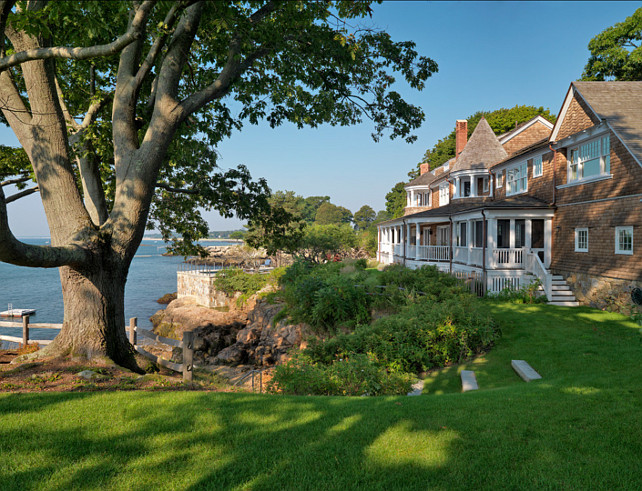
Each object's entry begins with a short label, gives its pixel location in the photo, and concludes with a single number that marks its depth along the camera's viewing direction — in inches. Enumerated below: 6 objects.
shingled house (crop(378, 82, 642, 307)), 597.9
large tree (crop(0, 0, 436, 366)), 279.9
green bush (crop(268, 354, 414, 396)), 326.6
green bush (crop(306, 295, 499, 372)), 438.0
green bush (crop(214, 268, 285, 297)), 1330.0
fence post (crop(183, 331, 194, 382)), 323.0
